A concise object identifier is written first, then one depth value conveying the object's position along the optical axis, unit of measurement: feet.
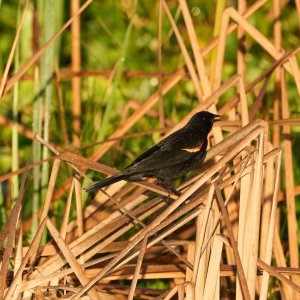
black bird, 24.36
